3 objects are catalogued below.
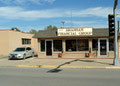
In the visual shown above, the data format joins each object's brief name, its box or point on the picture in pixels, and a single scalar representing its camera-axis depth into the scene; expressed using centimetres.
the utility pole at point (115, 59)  1435
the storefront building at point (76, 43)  2155
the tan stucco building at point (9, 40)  2869
